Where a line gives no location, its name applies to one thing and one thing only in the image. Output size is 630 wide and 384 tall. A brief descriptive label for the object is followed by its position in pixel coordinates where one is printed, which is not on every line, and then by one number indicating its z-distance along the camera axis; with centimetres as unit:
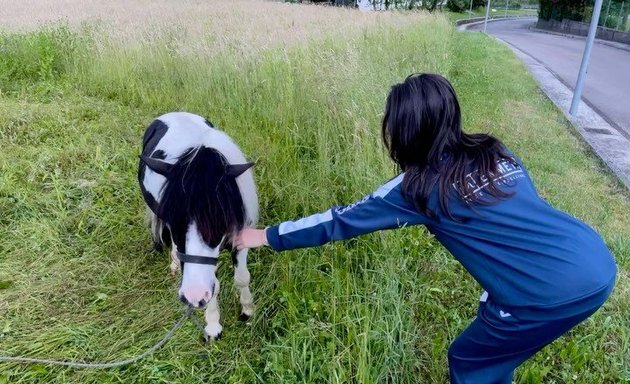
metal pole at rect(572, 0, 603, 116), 659
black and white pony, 178
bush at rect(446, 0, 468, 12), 4219
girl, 149
